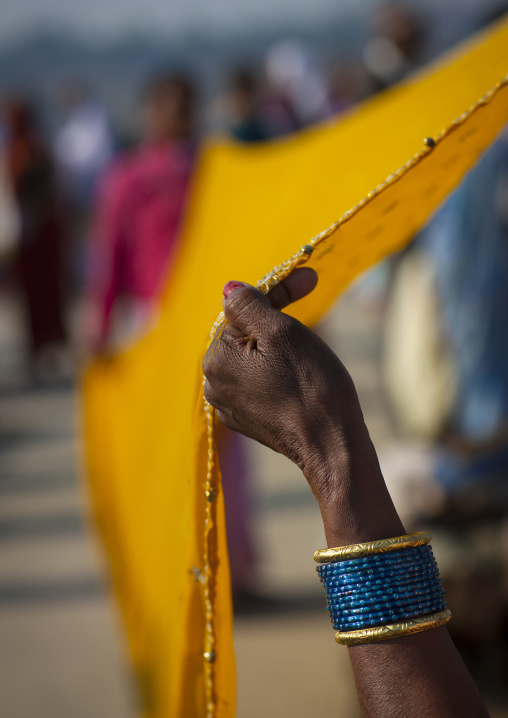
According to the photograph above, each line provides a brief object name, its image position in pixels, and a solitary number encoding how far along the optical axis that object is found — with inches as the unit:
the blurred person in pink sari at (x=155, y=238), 112.9
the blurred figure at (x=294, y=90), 352.5
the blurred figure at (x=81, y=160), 395.9
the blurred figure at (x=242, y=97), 199.2
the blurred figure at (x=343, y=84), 384.0
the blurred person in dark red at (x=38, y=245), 262.5
